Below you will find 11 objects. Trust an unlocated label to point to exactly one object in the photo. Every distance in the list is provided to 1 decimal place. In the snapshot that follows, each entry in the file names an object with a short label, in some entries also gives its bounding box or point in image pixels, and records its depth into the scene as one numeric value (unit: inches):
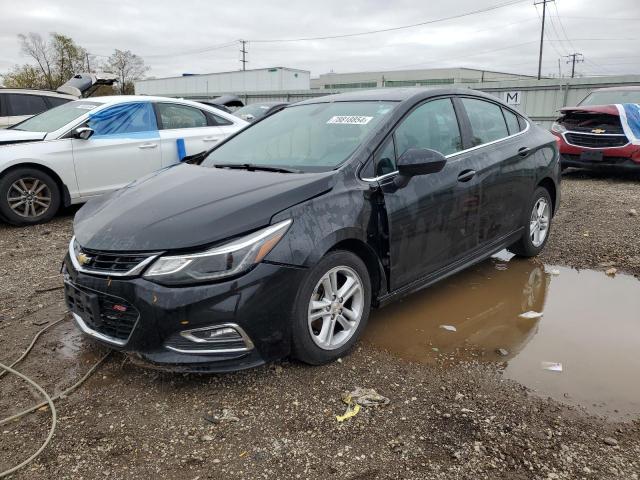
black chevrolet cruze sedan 108.4
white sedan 256.4
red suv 360.2
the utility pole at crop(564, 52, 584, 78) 2854.3
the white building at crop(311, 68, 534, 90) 1995.8
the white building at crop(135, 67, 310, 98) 1487.5
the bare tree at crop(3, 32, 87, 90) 1624.0
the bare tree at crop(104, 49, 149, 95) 2215.8
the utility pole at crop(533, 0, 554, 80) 2048.5
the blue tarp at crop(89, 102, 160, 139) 273.6
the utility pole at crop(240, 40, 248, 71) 3038.9
